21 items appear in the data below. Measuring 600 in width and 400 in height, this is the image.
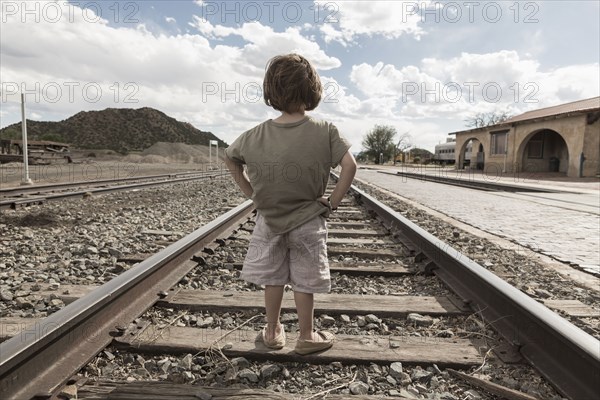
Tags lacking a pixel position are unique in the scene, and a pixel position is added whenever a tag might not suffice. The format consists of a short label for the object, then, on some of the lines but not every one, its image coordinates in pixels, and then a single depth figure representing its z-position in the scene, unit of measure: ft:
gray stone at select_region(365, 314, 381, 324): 7.13
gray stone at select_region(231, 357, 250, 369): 5.71
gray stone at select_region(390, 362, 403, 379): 5.44
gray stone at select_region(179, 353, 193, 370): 5.58
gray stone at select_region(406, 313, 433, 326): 7.07
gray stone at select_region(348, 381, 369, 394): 5.07
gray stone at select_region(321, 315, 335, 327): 7.11
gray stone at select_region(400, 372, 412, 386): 5.30
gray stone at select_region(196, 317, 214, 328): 6.92
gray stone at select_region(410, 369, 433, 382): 5.40
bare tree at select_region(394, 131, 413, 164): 258.71
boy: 5.83
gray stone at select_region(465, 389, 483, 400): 4.96
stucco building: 72.90
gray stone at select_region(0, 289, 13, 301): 8.07
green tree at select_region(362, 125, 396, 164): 256.93
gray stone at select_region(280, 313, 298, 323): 7.29
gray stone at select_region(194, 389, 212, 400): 4.79
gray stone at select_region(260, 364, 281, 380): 5.48
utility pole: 35.32
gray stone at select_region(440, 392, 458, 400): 5.01
